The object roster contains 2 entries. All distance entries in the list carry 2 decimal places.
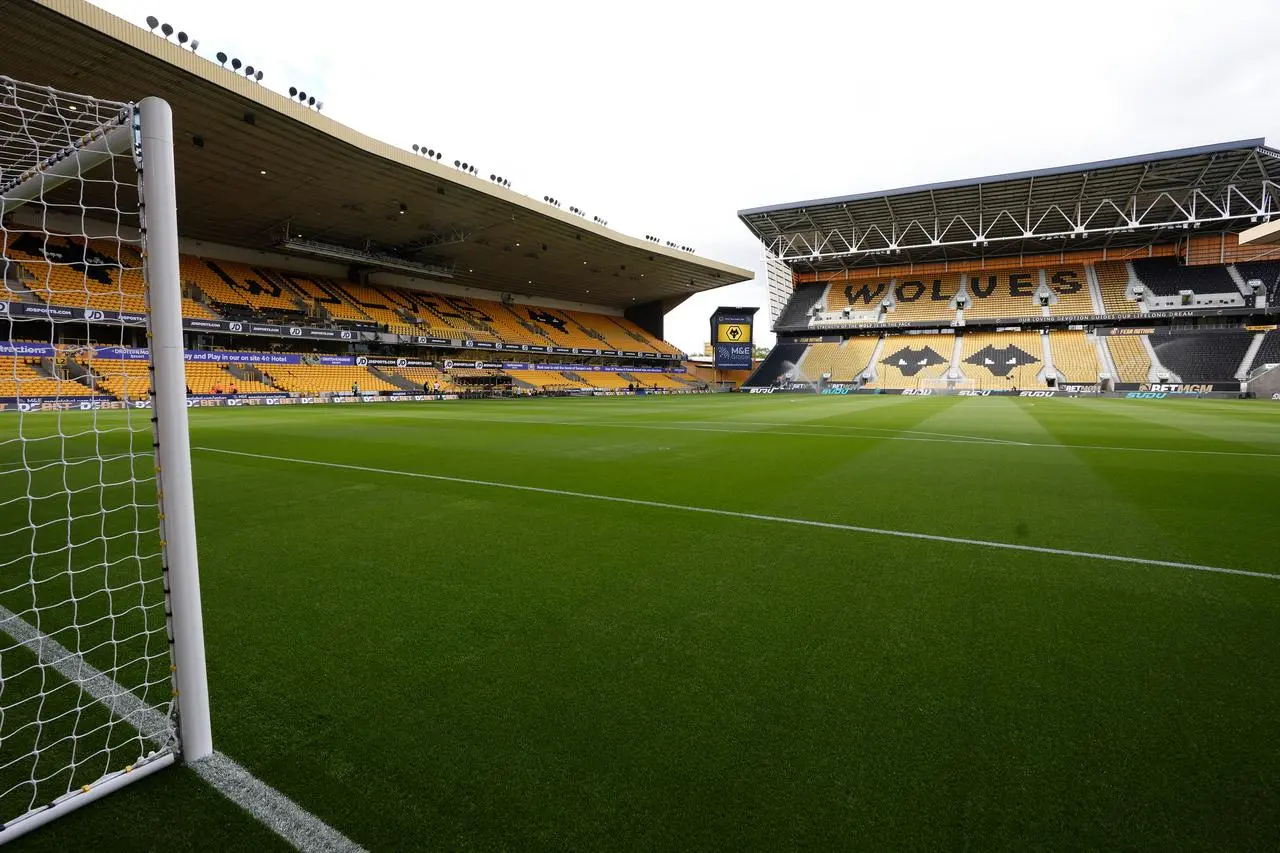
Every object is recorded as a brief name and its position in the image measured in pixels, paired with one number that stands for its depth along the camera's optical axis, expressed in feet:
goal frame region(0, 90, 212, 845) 6.01
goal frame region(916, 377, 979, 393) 137.49
